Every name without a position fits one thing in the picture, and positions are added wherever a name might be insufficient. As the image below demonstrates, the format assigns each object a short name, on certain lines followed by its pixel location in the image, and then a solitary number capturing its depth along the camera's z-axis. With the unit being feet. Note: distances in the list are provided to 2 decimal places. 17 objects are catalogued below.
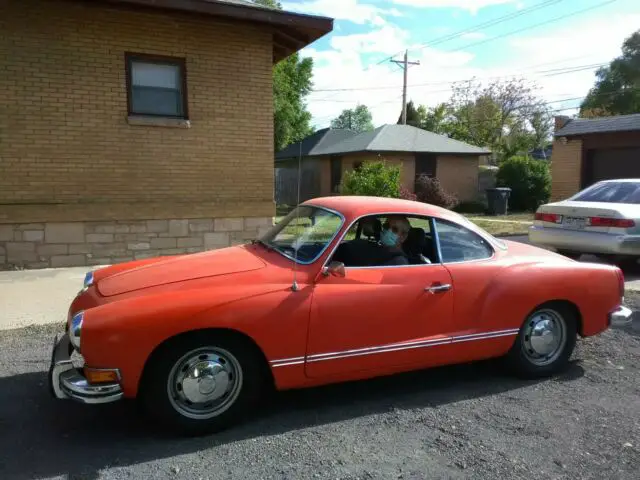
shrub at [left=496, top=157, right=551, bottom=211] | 78.18
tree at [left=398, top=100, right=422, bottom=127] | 154.91
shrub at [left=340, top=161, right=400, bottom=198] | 45.83
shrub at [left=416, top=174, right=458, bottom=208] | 71.00
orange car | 10.31
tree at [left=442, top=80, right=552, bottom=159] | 142.51
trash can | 70.38
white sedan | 25.23
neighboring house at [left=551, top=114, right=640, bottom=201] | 55.98
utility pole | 111.65
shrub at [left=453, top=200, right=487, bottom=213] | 77.66
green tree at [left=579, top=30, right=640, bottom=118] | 147.54
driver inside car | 13.51
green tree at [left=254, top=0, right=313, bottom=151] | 94.79
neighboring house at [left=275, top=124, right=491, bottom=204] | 77.00
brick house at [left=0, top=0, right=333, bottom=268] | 26.32
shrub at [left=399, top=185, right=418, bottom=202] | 52.60
